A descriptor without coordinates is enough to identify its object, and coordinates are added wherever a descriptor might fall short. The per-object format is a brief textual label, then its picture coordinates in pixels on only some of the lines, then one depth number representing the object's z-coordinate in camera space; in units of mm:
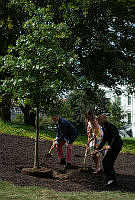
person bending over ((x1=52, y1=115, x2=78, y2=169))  8584
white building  67525
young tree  7629
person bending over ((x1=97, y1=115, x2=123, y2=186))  6863
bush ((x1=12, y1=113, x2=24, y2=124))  56350
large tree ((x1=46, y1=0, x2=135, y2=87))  18172
